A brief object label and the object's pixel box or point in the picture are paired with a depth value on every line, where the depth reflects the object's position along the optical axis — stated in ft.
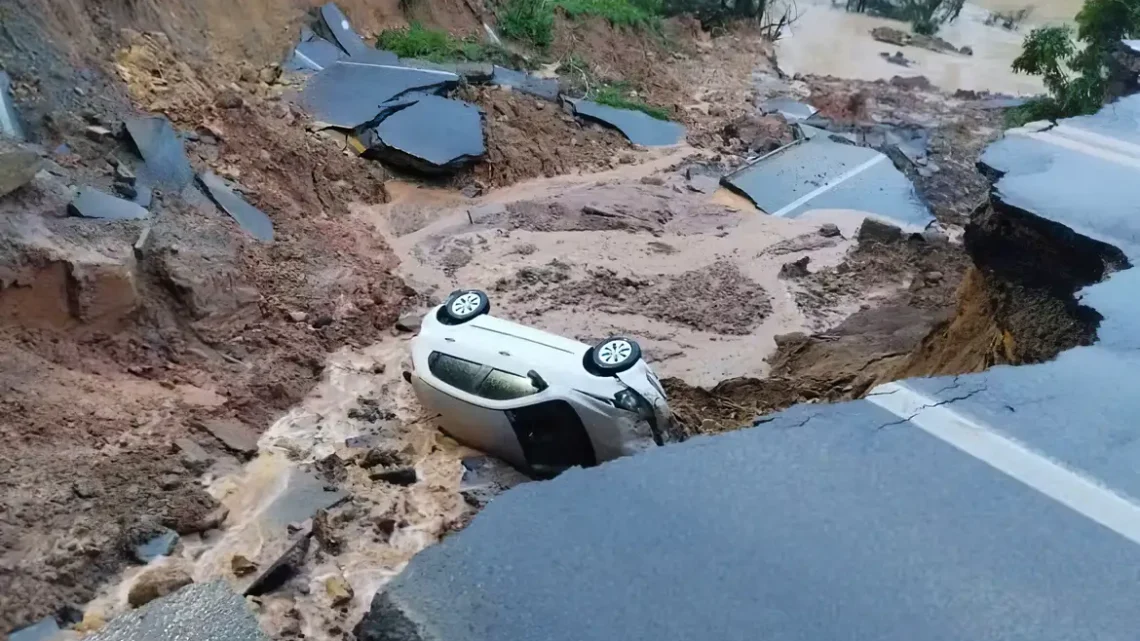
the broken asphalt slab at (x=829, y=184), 31.45
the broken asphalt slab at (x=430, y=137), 31.30
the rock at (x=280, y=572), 13.99
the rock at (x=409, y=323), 22.99
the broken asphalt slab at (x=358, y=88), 32.01
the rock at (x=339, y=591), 13.88
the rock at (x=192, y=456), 16.87
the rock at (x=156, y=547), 14.85
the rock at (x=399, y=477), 17.06
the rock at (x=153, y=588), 13.73
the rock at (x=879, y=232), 27.50
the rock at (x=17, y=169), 18.92
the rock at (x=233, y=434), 17.62
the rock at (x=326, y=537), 15.20
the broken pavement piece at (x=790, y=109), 41.14
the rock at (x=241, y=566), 14.75
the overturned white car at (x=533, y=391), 15.25
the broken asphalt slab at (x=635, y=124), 36.40
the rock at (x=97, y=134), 23.70
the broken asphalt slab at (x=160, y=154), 24.02
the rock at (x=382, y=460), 17.56
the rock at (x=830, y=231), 29.32
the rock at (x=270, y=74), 32.32
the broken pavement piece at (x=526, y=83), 36.37
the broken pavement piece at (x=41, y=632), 13.11
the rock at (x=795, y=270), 26.53
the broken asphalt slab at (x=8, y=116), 21.99
